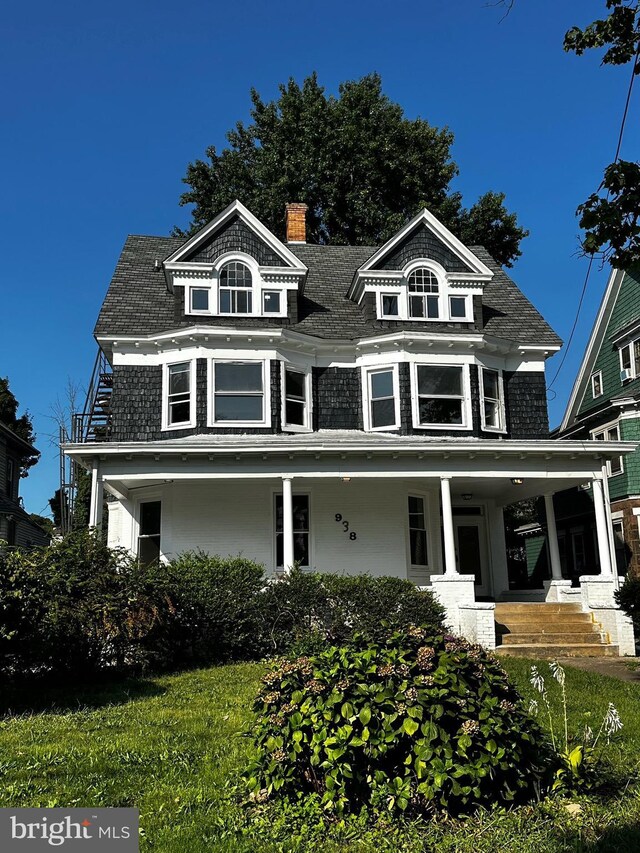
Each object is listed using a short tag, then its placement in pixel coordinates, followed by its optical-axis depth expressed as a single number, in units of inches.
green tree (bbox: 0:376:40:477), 1601.9
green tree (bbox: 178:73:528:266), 1273.4
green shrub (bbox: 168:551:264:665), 488.4
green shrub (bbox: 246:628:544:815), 190.1
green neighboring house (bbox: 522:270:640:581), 920.3
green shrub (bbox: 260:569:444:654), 514.0
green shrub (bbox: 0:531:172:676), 370.6
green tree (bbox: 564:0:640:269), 277.1
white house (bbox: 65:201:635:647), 629.3
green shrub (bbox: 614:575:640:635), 466.9
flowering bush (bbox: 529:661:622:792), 209.2
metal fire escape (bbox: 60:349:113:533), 799.1
